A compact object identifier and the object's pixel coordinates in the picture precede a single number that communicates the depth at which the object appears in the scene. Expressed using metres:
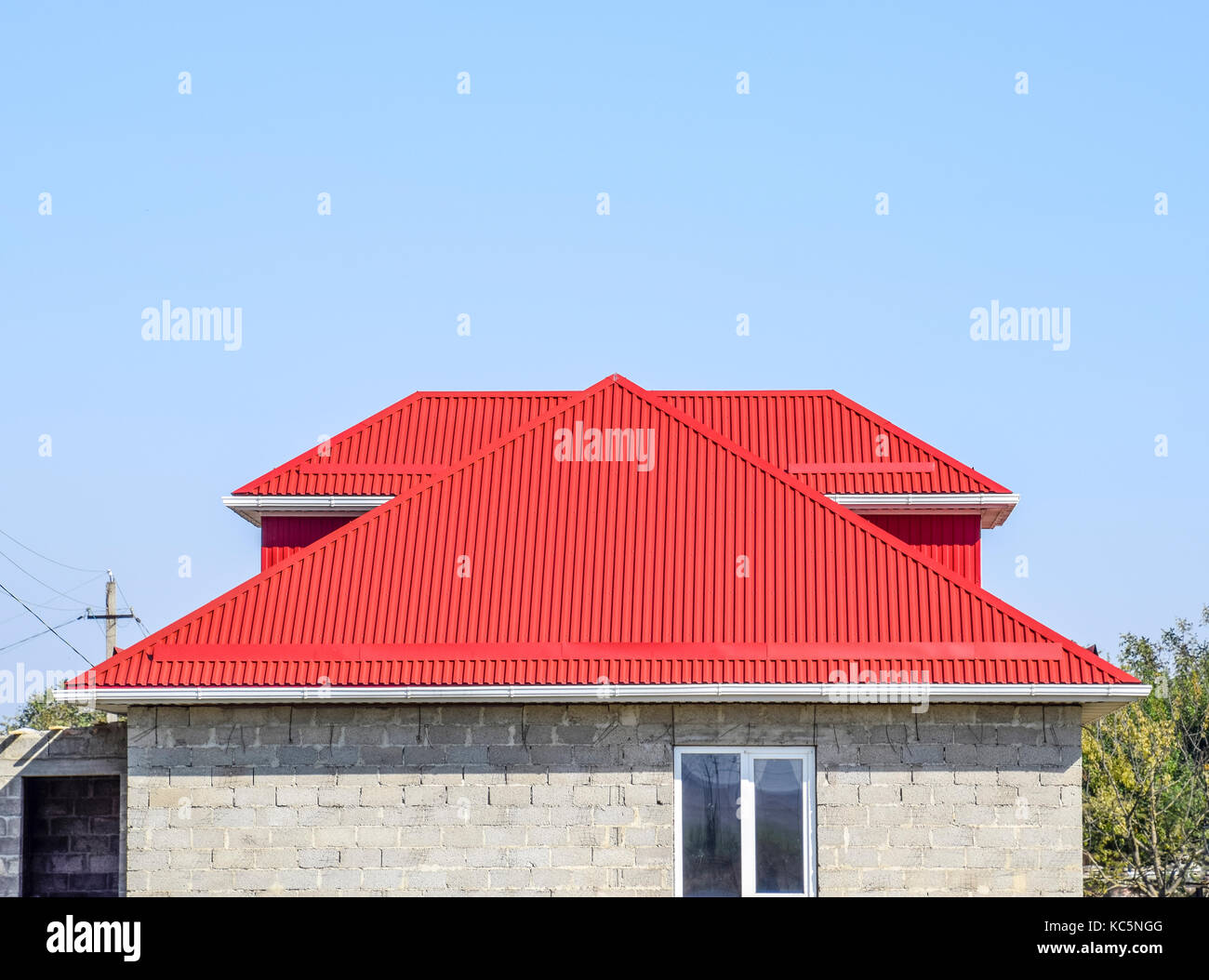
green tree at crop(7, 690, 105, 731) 54.53
